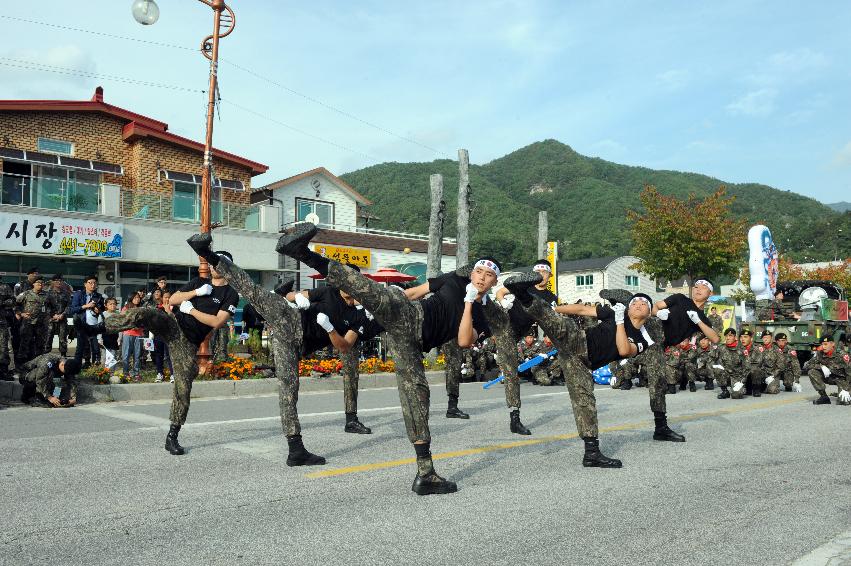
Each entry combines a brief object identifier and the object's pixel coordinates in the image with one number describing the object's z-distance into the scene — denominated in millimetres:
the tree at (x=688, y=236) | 35719
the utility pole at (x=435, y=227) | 19125
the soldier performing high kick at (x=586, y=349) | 6293
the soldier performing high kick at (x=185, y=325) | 6805
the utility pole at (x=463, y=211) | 19703
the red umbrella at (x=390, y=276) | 20844
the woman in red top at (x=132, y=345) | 12997
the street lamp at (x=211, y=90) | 17828
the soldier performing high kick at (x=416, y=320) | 5117
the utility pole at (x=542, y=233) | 25922
